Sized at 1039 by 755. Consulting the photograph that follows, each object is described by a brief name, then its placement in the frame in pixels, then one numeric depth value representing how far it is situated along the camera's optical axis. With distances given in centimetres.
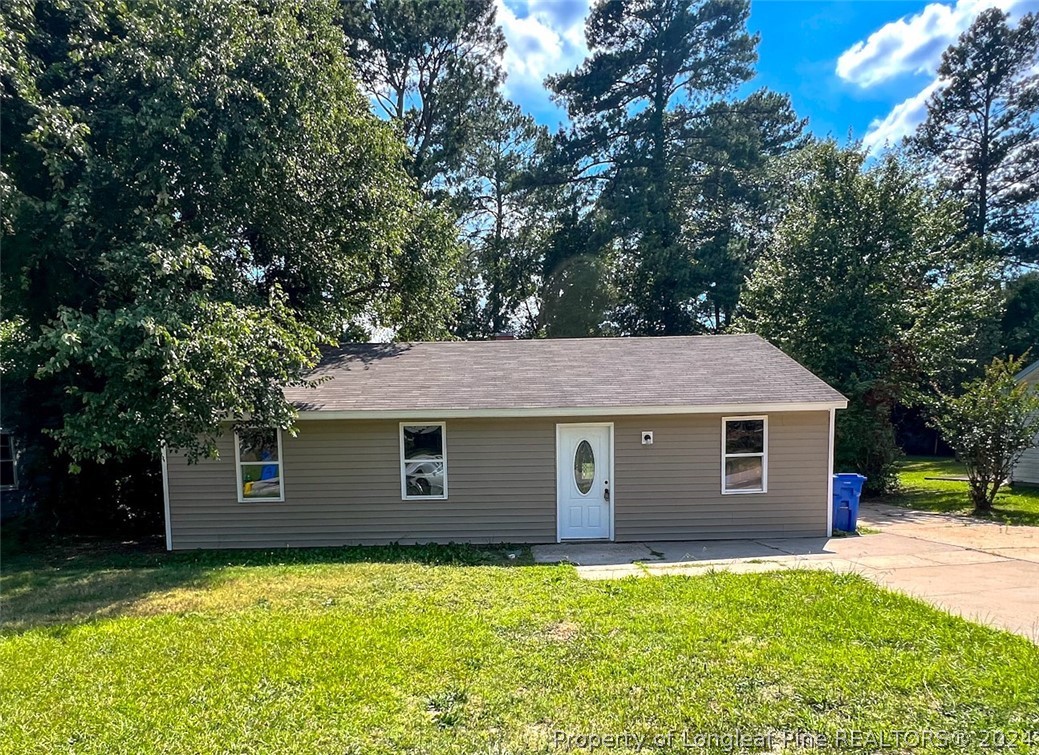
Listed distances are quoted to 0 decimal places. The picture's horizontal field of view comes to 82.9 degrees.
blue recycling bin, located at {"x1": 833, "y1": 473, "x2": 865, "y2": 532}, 1036
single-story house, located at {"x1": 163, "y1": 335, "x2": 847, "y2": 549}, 978
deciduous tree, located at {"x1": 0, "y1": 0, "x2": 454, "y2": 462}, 753
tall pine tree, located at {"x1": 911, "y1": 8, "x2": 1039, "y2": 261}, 2712
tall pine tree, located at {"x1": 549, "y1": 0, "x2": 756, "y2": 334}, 2572
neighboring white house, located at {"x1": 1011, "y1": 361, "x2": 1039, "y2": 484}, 1595
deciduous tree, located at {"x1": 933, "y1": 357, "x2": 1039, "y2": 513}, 1190
